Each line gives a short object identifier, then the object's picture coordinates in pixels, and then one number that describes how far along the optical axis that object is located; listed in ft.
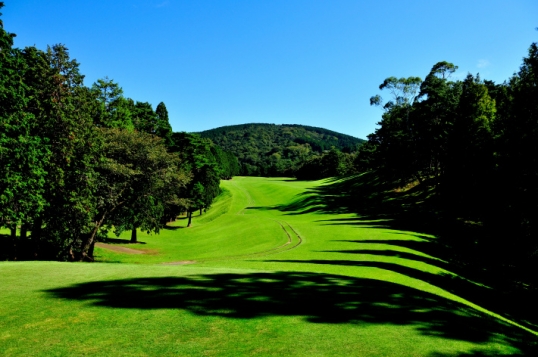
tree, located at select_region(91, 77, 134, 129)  116.31
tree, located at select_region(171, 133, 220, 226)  174.81
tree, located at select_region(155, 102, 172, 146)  166.40
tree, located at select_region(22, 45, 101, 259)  72.84
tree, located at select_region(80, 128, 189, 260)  86.58
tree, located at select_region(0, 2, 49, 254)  59.21
